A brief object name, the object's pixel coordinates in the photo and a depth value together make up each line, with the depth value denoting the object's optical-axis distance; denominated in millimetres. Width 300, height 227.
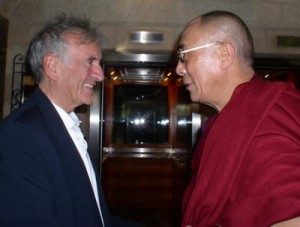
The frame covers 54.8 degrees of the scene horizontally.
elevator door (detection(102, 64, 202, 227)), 5051
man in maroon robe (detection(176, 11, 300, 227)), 794
